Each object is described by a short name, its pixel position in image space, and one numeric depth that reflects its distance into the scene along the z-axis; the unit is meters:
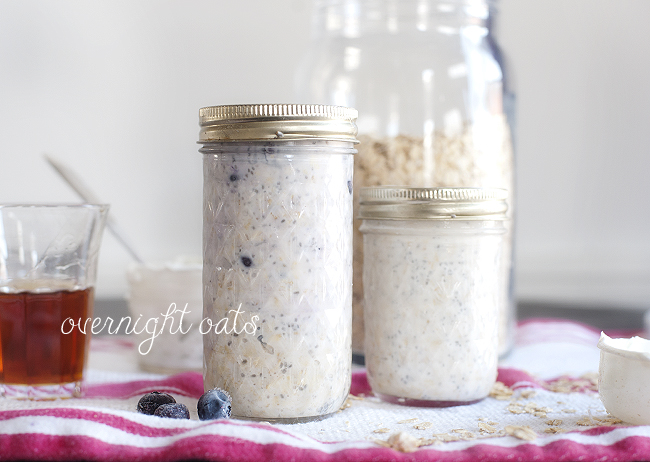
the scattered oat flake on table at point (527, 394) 0.68
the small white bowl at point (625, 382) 0.61
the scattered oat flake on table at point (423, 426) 0.63
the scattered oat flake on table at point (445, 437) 0.61
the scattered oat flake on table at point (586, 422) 0.63
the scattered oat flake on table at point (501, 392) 0.68
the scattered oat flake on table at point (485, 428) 0.62
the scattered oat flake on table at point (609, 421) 0.63
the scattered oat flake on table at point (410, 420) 0.64
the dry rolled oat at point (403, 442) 0.59
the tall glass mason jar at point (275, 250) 0.62
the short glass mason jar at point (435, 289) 0.65
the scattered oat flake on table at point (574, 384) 0.70
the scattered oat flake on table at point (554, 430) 0.62
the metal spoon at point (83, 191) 0.74
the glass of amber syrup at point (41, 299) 0.66
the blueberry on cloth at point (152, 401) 0.64
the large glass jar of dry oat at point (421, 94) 0.73
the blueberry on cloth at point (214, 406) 0.61
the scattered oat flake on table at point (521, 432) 0.61
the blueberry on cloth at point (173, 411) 0.62
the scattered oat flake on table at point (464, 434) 0.61
